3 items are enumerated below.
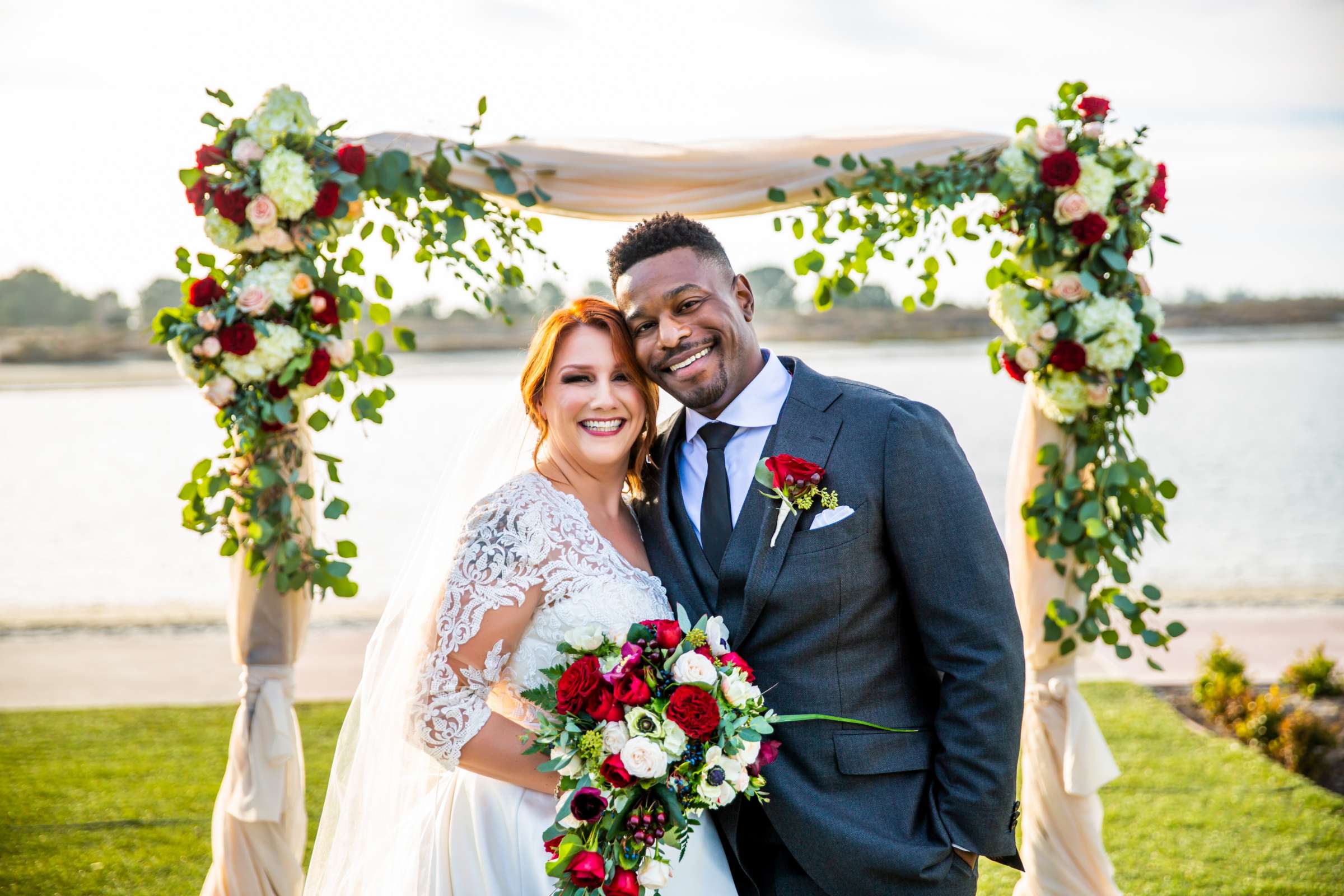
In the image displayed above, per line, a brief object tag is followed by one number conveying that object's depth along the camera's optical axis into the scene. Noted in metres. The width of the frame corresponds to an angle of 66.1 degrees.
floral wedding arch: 3.26
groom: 2.53
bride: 2.61
